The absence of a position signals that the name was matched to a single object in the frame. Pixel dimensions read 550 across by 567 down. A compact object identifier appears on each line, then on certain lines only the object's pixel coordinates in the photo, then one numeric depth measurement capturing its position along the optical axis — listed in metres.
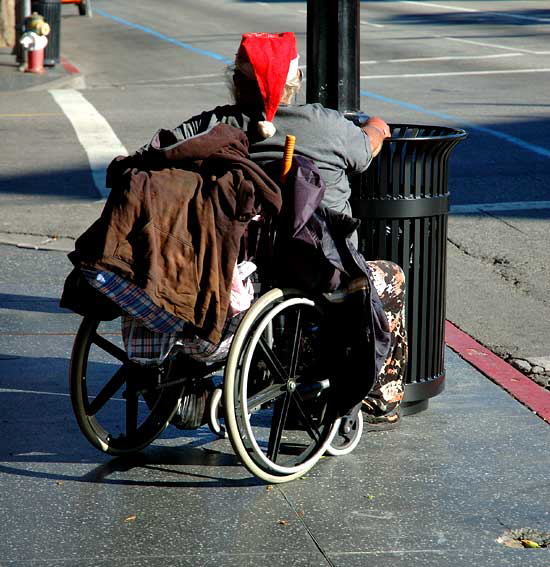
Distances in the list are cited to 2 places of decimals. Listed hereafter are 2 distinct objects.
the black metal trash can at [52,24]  21.83
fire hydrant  20.75
